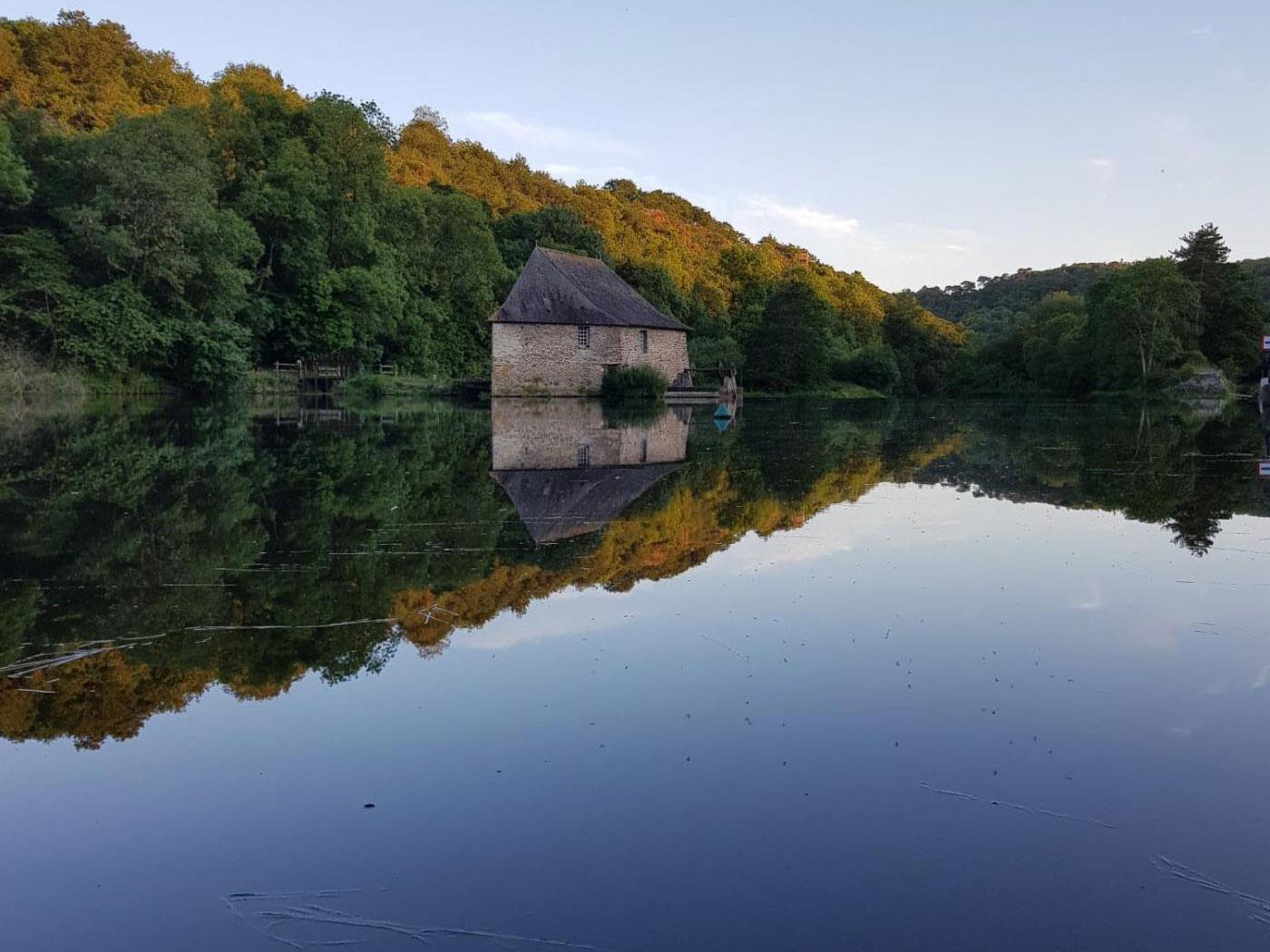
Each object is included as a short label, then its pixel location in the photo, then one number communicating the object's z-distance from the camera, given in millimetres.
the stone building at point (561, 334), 46969
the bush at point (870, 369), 67625
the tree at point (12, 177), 35312
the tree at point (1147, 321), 59156
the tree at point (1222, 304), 62969
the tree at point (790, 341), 58844
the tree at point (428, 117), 90000
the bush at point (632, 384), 45688
